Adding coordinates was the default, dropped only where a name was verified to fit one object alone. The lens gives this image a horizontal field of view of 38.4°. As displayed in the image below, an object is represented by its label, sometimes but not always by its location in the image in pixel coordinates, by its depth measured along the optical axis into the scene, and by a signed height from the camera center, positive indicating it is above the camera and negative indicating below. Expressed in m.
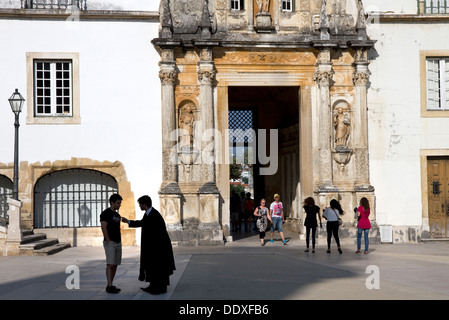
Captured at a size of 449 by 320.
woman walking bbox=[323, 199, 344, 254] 16.72 -1.13
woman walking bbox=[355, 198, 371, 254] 16.86 -1.17
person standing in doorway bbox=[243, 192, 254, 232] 25.47 -1.36
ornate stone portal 19.36 +2.77
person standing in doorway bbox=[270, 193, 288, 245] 19.52 -1.12
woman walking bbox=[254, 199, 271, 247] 19.30 -1.28
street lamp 17.17 +1.51
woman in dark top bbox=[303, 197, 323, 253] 17.09 -1.02
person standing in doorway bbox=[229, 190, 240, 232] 25.61 -1.37
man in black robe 10.17 -1.18
